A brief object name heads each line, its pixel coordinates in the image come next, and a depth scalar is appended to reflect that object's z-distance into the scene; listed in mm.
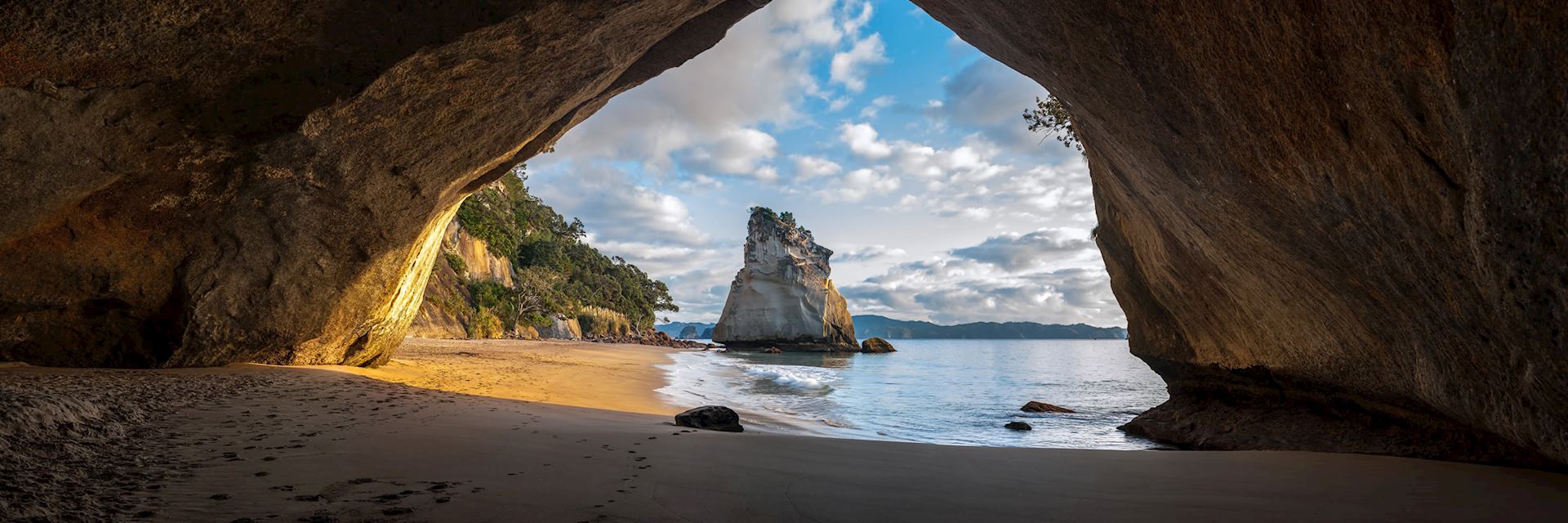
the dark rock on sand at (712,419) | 6980
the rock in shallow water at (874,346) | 58344
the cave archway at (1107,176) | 2871
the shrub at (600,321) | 53469
